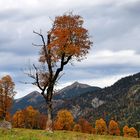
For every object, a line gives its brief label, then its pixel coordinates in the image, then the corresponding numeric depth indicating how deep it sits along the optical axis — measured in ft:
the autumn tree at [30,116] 568.94
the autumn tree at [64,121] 527.81
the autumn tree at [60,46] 157.79
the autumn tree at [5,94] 378.12
